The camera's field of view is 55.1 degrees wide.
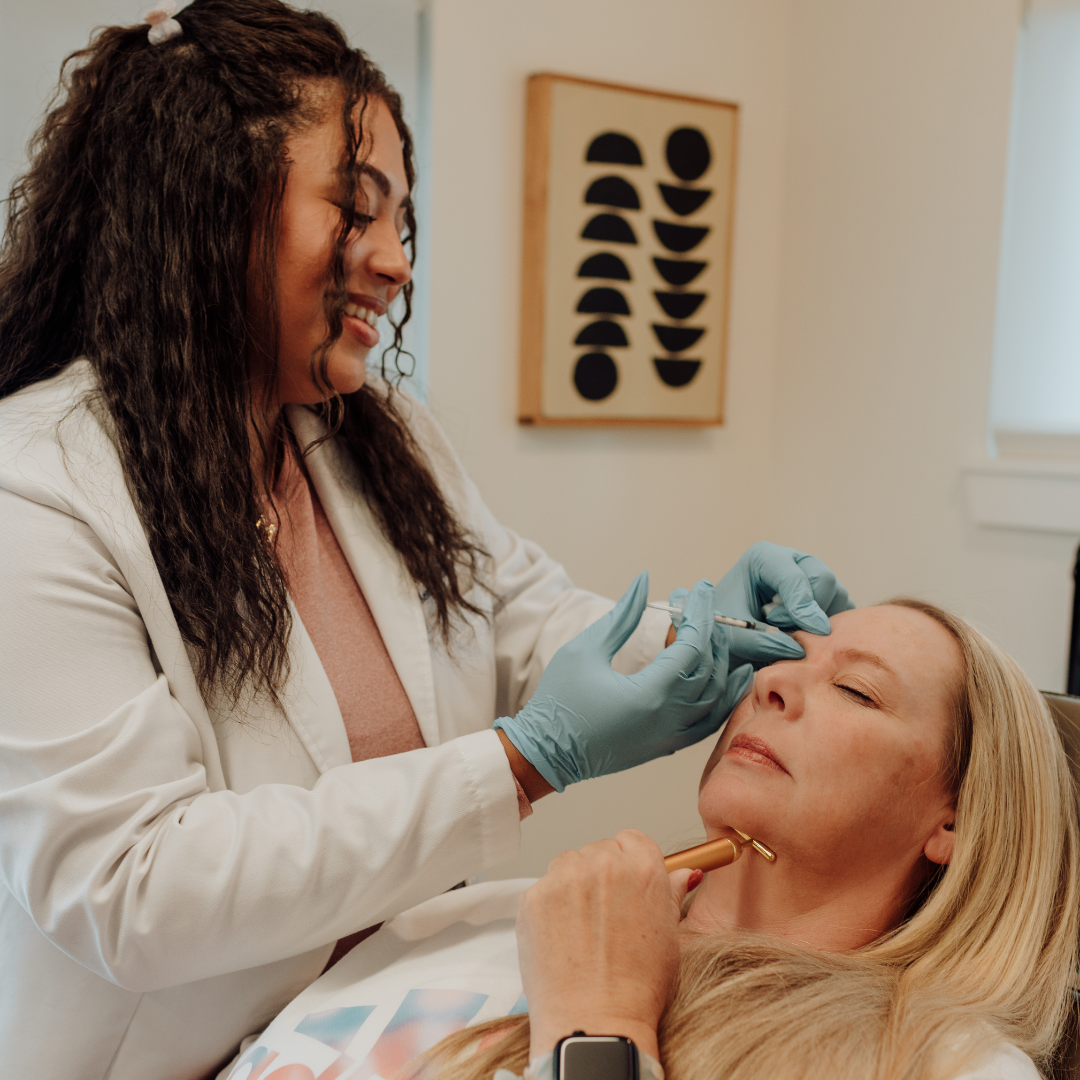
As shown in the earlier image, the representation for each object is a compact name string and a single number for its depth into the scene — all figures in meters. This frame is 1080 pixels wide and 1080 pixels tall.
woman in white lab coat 0.98
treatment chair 1.05
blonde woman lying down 0.90
